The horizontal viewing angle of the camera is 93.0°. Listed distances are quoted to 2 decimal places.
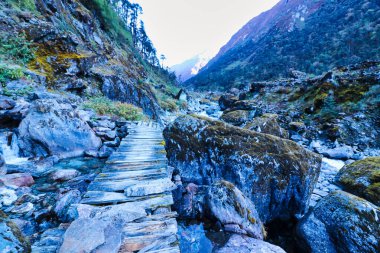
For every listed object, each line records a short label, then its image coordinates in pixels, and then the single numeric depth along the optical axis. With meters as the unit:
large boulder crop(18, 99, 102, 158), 3.94
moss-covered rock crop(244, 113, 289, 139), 8.63
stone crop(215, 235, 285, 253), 3.01
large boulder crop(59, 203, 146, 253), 1.48
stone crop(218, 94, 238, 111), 25.87
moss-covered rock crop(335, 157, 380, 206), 4.55
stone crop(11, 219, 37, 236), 2.08
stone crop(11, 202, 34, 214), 2.37
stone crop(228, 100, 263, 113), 15.79
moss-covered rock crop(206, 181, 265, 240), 3.48
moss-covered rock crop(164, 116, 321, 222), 4.45
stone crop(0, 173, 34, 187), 2.87
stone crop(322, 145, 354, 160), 8.45
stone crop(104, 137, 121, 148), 5.08
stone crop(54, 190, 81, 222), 2.26
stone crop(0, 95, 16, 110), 4.28
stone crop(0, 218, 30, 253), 1.40
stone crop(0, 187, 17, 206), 2.47
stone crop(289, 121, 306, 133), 11.87
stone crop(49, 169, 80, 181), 3.33
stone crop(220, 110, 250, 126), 12.90
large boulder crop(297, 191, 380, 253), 3.02
